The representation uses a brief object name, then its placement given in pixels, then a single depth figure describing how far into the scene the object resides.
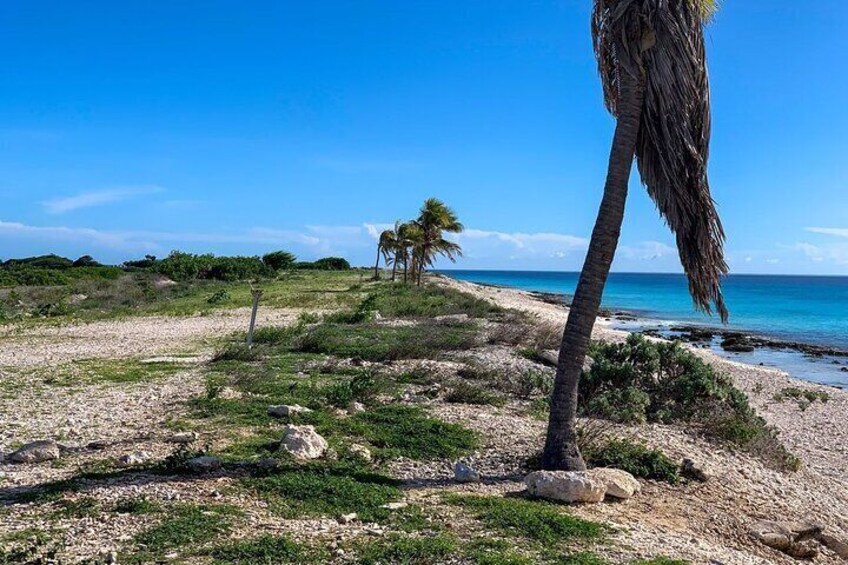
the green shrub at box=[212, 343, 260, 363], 15.18
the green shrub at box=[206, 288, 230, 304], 33.50
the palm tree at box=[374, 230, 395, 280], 52.69
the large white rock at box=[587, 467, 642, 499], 7.39
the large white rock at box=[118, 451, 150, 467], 7.46
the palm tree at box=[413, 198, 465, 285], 44.28
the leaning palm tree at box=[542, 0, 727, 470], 7.41
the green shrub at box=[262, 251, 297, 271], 72.44
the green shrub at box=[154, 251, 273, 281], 54.92
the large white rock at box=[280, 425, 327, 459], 7.94
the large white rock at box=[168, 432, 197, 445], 8.50
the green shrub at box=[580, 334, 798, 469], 10.93
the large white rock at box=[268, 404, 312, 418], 9.96
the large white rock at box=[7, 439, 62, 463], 7.52
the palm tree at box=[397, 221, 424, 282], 46.75
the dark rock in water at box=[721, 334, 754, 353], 33.12
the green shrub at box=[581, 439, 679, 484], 8.47
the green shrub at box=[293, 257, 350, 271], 94.96
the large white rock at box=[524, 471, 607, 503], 7.08
